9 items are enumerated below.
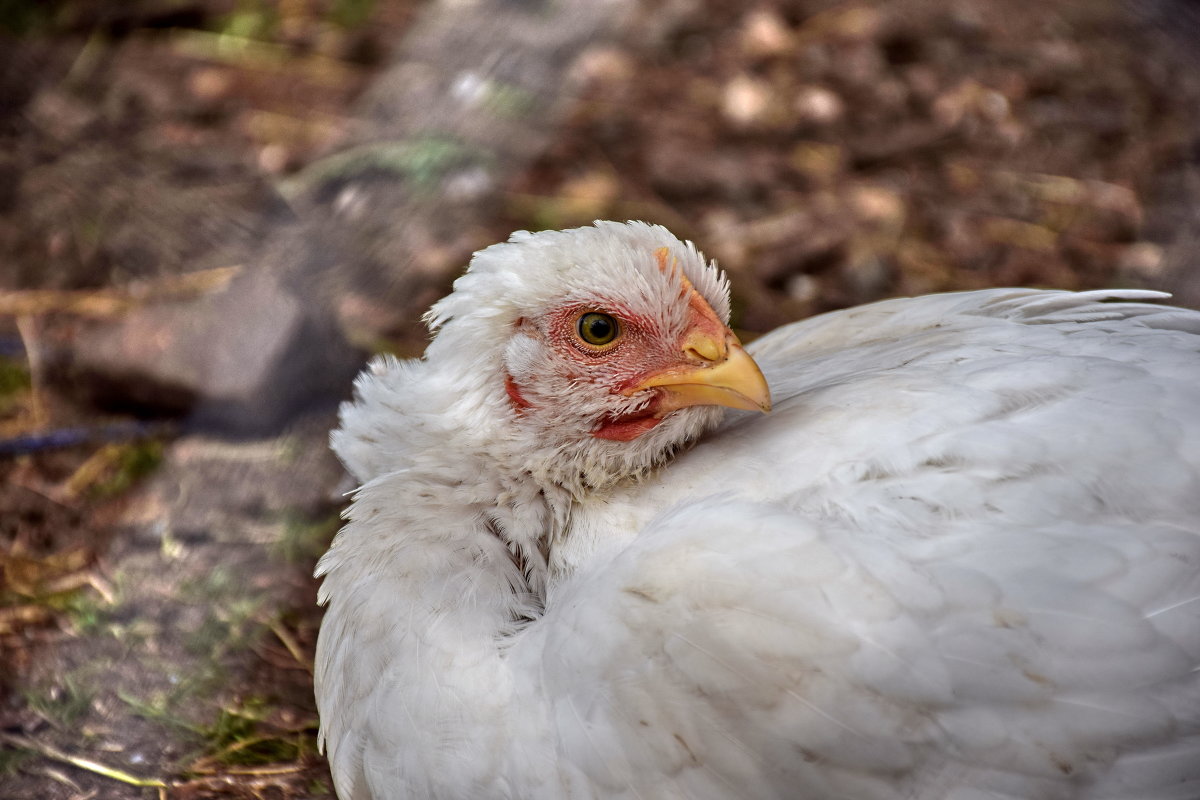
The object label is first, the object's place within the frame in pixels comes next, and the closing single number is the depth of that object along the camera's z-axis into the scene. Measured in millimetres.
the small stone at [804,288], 3377
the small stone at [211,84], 4105
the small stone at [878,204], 3604
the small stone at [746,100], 4035
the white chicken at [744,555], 1336
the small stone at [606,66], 4191
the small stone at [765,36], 4305
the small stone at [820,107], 4031
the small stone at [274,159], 3756
